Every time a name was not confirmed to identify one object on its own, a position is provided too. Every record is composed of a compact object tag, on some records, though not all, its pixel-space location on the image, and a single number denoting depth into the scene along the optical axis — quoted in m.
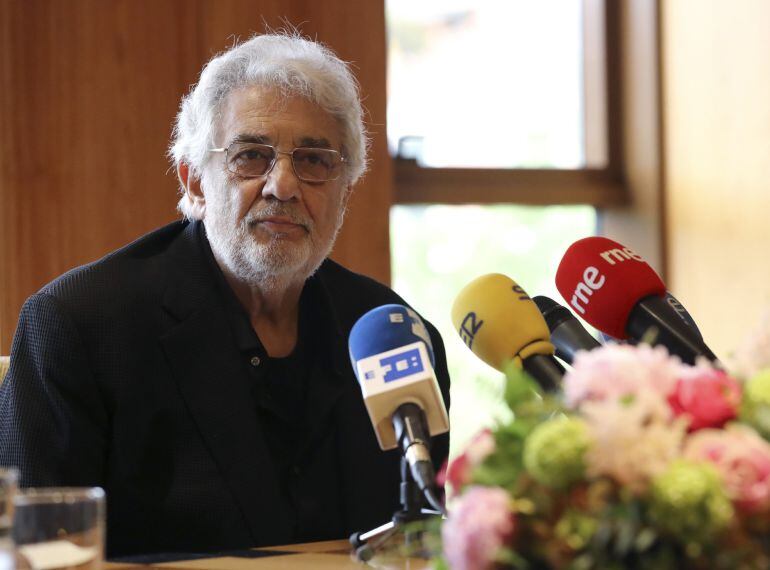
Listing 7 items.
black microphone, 2.37
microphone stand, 2.24
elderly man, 2.57
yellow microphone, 2.33
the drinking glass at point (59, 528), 1.97
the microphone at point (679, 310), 2.38
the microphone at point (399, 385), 2.26
